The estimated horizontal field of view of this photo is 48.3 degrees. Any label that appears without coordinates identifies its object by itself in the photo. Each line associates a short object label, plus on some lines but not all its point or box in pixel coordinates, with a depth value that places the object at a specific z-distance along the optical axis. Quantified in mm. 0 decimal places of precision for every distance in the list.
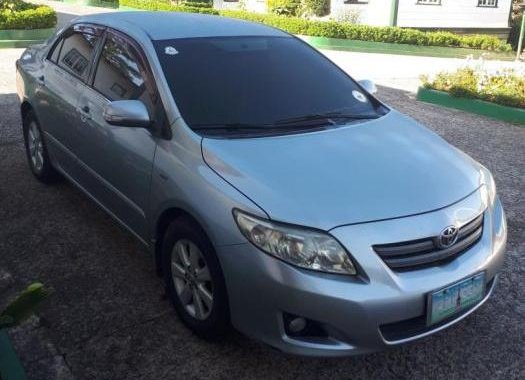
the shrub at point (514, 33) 25078
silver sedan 2529
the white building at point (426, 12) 20734
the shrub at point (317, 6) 20531
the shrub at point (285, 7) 20234
